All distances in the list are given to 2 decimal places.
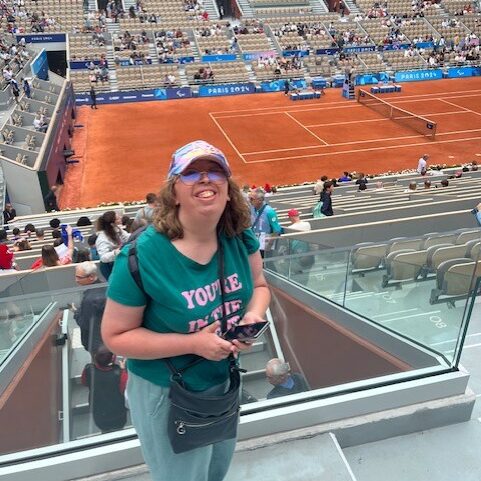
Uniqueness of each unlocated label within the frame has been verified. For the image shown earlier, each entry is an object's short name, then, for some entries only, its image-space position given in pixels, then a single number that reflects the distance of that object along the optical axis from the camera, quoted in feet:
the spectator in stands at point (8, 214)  49.69
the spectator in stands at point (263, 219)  24.60
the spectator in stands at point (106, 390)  9.84
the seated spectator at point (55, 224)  35.53
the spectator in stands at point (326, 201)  34.42
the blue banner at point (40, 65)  92.79
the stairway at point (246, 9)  130.31
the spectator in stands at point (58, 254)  23.09
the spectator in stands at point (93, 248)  24.45
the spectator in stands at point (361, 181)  47.55
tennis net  75.62
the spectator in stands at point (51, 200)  53.52
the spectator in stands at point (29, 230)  36.94
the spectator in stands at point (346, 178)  53.09
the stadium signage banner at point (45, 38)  107.86
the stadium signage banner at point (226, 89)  100.63
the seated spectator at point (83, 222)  35.63
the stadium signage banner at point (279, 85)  101.60
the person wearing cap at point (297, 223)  28.27
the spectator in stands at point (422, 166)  54.60
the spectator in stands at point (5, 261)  24.82
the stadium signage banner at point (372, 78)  104.78
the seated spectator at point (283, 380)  10.70
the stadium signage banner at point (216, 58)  108.27
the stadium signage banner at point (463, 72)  110.93
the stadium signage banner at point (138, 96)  96.02
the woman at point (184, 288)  6.27
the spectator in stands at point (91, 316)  10.04
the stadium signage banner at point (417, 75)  107.65
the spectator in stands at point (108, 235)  18.70
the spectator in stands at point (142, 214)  16.96
